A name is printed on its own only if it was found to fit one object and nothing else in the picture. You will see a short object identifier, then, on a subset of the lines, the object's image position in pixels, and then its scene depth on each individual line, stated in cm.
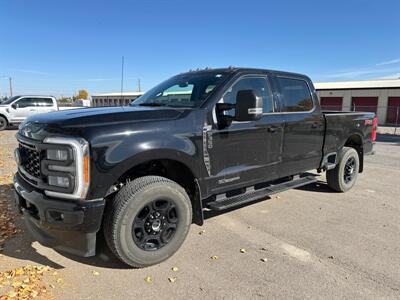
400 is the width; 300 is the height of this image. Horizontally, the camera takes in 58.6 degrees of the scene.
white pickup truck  1959
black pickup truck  317
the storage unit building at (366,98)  2923
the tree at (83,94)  10386
